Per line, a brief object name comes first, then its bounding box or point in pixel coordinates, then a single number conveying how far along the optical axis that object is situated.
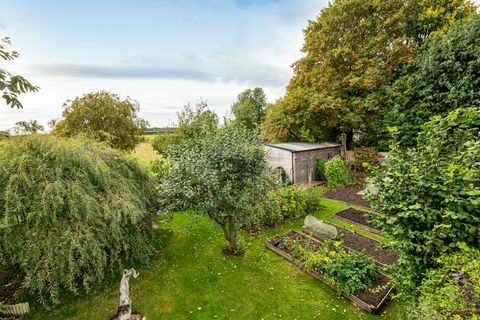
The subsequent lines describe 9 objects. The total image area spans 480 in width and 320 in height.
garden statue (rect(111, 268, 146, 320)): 4.59
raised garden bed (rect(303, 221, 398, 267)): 6.61
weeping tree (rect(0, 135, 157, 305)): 4.24
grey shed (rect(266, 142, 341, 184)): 13.66
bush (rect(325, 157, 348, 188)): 13.84
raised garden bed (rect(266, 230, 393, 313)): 4.93
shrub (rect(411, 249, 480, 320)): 2.26
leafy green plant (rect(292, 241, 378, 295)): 5.25
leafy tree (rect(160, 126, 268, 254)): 5.75
